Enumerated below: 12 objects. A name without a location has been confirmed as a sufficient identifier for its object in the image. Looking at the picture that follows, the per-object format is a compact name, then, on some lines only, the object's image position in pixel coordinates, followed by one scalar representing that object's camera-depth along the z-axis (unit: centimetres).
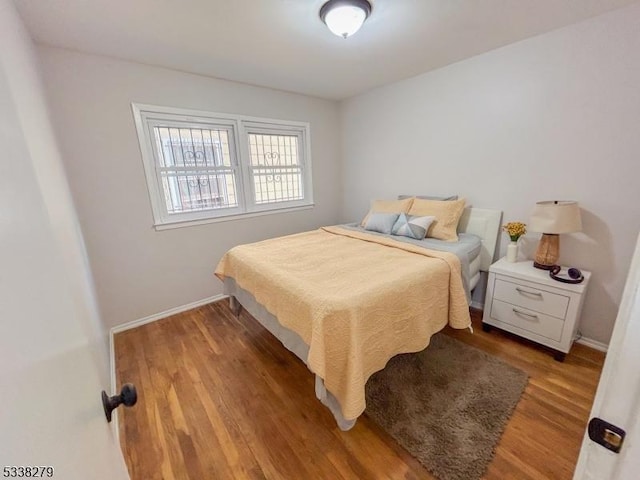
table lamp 190
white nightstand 189
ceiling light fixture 157
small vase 227
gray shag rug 135
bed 137
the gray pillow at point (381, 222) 278
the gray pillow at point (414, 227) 254
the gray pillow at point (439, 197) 277
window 259
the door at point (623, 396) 44
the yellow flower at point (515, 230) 221
